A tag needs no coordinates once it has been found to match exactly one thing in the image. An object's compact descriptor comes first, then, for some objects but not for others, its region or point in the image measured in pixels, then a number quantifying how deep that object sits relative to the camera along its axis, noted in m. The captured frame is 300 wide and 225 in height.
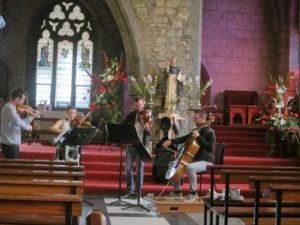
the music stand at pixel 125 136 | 7.19
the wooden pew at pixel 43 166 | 5.14
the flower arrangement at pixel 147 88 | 10.96
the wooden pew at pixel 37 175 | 4.48
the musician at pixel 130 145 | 8.32
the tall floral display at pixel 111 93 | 12.14
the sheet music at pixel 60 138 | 7.26
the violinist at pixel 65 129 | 8.04
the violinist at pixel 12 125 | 7.65
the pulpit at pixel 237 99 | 16.14
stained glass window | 17.66
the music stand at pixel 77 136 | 7.19
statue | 11.11
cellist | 7.78
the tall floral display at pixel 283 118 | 10.88
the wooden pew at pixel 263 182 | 4.61
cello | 7.61
